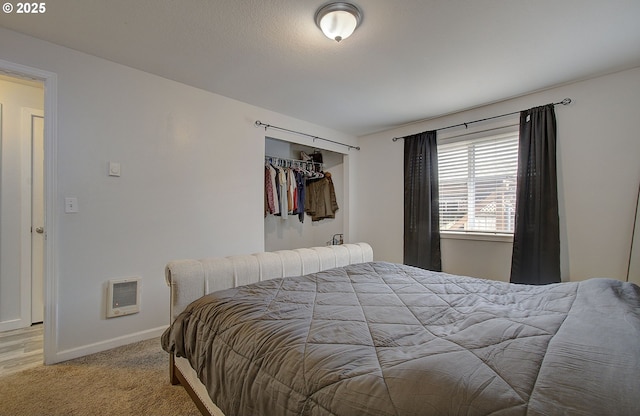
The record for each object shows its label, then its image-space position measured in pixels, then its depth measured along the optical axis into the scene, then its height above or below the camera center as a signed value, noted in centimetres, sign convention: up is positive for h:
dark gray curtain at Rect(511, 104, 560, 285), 244 +4
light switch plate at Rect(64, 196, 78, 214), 198 +5
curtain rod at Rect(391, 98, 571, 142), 244 +96
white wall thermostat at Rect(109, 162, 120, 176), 217 +34
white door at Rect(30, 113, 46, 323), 260 -7
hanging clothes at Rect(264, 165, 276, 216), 349 +26
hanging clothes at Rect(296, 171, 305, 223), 389 +26
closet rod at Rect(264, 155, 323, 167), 380 +74
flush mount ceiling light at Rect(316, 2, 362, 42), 154 +111
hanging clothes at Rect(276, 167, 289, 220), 362 +25
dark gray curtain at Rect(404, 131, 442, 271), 325 +8
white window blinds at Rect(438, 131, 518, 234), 280 +28
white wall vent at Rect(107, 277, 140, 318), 214 -69
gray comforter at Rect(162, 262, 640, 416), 58 -43
